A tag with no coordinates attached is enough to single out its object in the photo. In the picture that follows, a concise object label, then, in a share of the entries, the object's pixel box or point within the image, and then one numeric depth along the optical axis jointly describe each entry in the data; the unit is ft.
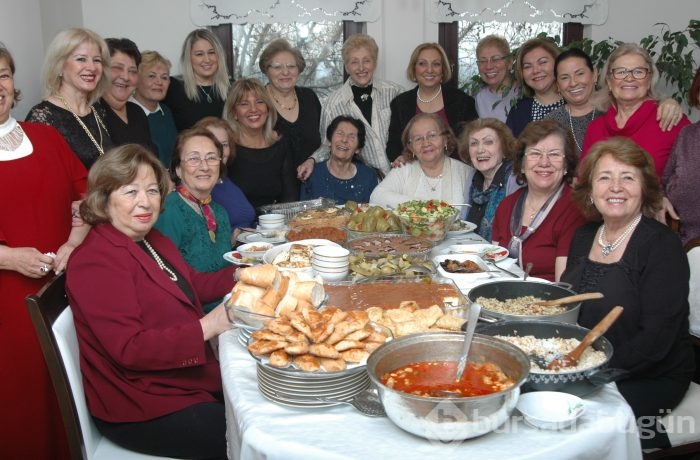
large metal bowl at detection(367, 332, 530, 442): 4.03
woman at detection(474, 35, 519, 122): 15.46
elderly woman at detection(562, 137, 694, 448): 6.69
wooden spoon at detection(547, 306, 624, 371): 4.84
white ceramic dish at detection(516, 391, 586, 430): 4.37
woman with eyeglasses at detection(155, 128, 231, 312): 9.45
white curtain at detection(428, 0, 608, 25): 18.02
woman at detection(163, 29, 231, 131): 14.29
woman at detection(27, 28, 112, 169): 9.45
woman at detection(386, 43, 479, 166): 15.31
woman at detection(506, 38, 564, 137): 13.88
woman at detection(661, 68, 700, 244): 10.22
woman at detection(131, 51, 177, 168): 13.75
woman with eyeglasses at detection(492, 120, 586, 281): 9.11
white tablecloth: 4.19
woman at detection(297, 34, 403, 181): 15.42
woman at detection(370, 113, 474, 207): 13.14
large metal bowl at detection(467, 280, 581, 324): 6.39
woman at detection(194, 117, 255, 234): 12.06
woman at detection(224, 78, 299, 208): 13.43
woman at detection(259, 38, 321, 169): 14.87
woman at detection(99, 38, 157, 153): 12.03
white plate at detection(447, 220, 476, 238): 10.68
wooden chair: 5.94
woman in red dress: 7.77
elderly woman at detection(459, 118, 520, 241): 11.52
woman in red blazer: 6.07
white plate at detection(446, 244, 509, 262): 8.84
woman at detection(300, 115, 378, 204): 14.11
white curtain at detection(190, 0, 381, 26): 17.43
